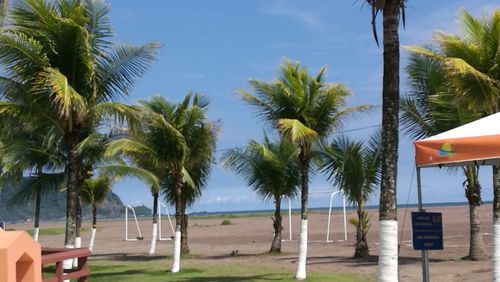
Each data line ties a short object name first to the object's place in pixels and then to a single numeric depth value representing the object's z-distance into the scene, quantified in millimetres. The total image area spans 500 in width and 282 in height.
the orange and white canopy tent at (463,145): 8352
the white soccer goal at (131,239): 51034
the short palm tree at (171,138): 21734
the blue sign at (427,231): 10430
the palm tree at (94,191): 30219
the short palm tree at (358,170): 24969
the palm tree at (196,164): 23719
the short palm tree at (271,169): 29719
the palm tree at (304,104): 19172
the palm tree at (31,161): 22406
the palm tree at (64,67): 15562
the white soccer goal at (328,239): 37750
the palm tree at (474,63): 15211
